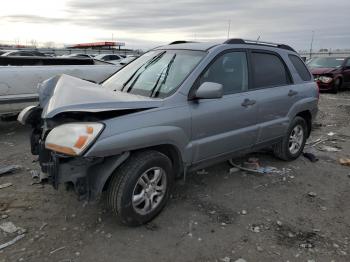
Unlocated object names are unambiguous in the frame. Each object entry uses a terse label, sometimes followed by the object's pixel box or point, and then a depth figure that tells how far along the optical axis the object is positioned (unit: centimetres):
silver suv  330
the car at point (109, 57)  2430
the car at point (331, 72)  1526
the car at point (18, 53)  1775
